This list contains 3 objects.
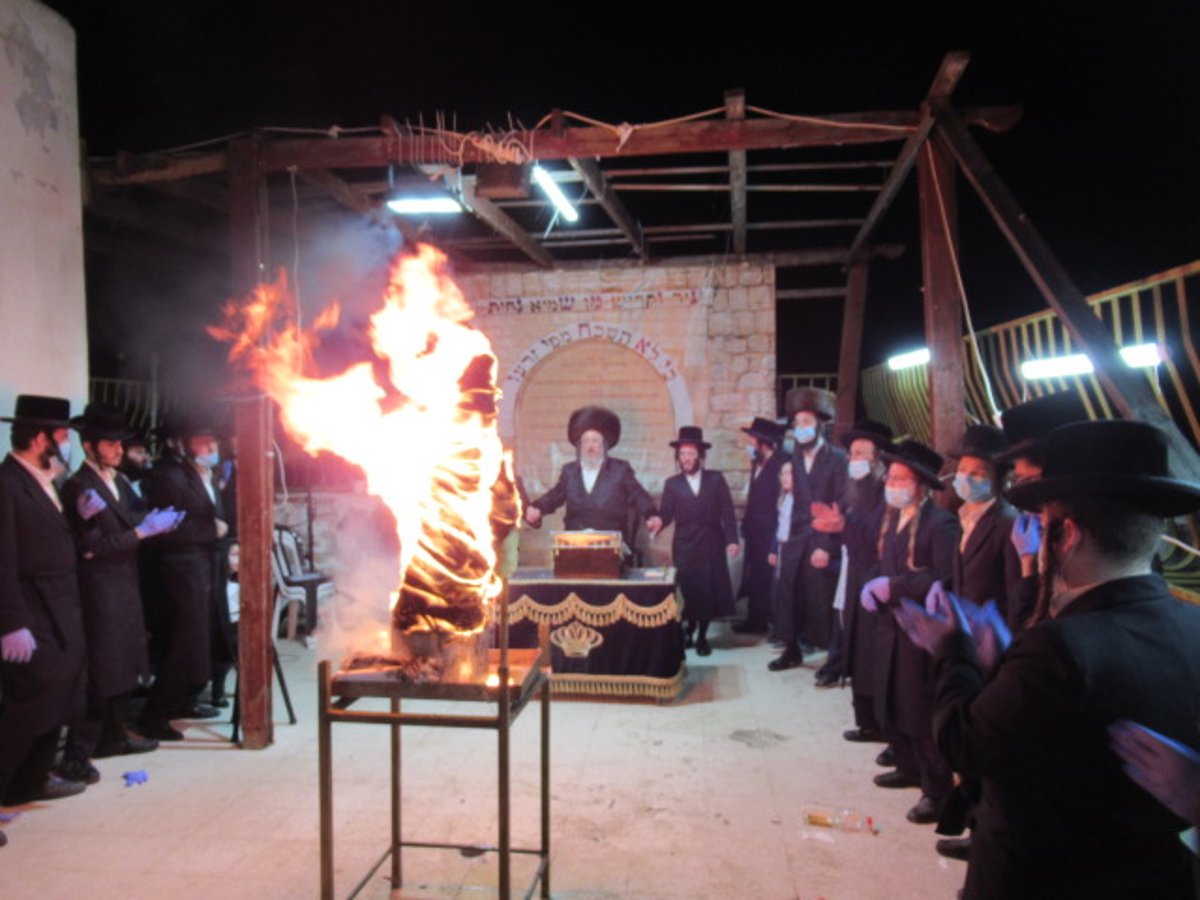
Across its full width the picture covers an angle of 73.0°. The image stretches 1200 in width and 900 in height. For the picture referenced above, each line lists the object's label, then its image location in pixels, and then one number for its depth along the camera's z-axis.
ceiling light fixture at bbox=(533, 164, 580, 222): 7.16
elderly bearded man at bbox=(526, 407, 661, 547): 8.74
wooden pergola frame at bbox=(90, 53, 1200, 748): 5.89
